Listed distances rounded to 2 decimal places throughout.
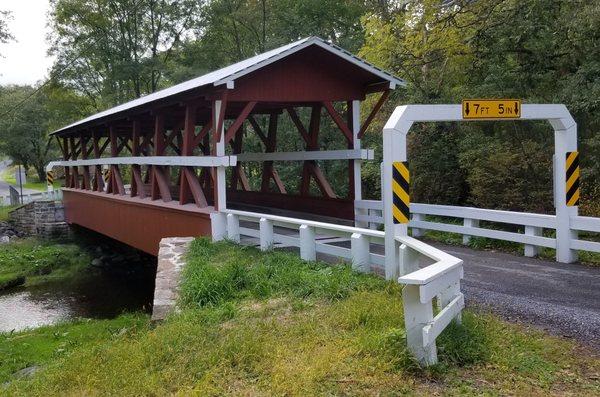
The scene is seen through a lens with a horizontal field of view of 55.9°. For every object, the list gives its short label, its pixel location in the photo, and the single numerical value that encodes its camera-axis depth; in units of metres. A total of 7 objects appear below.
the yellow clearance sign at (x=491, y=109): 6.60
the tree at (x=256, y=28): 23.52
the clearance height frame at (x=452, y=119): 6.00
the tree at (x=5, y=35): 22.02
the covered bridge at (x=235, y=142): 10.09
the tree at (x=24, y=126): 44.18
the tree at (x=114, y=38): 33.00
